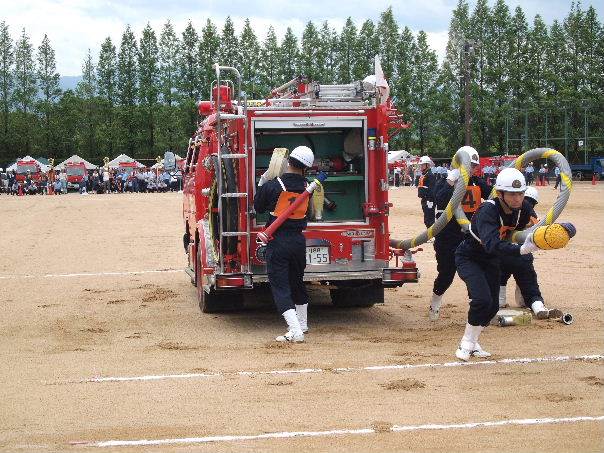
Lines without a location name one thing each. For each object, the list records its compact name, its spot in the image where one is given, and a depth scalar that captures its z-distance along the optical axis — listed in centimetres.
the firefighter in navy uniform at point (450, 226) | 1111
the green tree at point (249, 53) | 8256
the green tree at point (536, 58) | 7812
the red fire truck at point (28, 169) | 6450
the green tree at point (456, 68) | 7869
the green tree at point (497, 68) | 7656
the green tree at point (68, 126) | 8738
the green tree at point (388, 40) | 8288
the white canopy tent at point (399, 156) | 6780
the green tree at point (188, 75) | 8206
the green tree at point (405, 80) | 8038
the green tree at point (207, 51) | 8431
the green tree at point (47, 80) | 8975
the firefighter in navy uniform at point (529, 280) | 1123
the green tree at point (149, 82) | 8512
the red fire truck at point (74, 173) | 6525
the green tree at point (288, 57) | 8350
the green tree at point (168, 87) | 8350
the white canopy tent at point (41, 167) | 6561
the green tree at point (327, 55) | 8369
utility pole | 5088
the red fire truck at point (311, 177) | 1084
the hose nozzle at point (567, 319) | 1080
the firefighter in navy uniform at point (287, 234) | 1024
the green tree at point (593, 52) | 7644
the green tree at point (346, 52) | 8475
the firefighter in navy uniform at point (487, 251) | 834
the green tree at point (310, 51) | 8319
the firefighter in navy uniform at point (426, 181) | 1666
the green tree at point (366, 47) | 8344
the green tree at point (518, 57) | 7831
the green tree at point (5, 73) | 9006
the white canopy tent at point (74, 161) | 7018
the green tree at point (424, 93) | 7981
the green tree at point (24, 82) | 9094
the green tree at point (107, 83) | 8719
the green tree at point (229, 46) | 8462
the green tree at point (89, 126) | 8675
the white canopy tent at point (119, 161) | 7012
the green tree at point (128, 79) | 8588
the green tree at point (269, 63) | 8281
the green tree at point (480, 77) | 7706
